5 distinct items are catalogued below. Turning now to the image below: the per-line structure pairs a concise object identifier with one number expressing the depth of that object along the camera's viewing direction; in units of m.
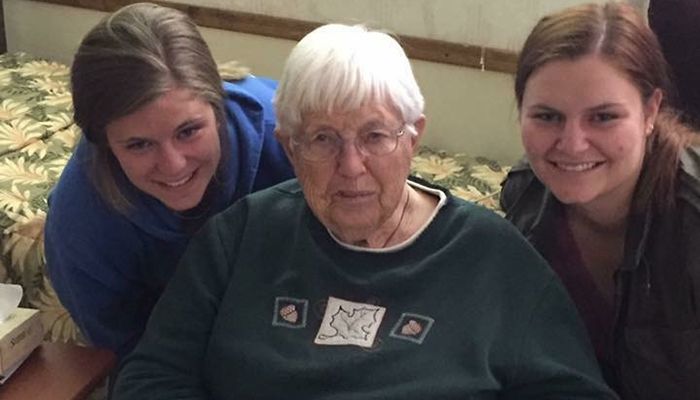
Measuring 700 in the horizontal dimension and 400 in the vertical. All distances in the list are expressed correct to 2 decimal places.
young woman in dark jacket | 1.42
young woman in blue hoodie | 1.50
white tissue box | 1.59
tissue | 1.66
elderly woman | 1.38
